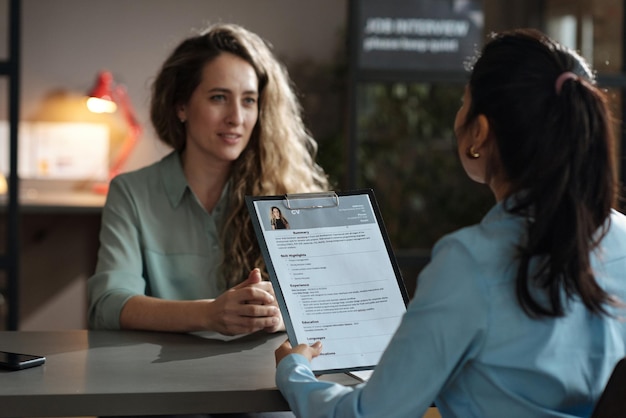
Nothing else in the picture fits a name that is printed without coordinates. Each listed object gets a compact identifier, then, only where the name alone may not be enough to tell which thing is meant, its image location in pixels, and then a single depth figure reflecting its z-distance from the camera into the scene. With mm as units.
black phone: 1411
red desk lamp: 5227
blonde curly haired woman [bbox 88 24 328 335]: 2039
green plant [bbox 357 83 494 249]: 5992
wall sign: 3834
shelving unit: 3584
